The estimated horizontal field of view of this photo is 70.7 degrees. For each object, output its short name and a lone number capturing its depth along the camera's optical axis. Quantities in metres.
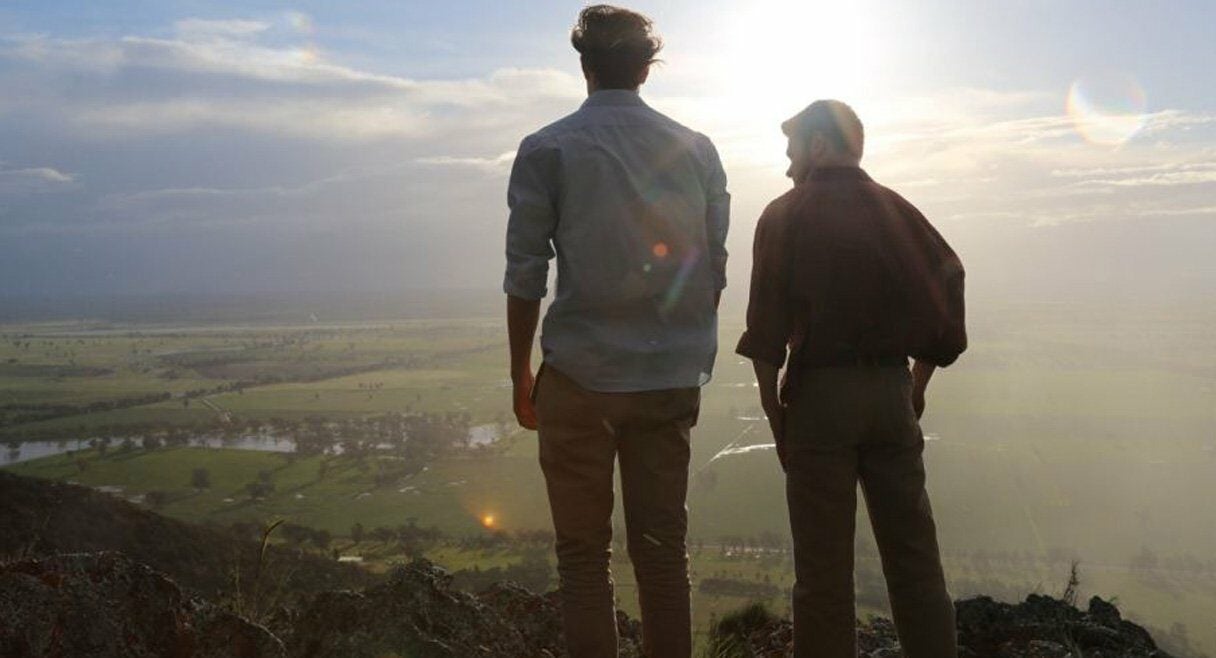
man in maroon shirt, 3.28
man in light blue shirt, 3.12
